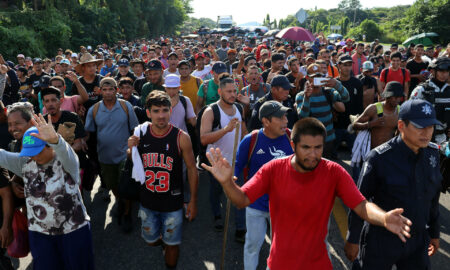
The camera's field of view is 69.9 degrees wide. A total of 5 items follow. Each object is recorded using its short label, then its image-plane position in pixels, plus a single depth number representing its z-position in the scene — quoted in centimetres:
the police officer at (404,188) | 246
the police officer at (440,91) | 504
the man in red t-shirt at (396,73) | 781
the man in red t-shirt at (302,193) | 223
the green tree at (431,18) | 3631
